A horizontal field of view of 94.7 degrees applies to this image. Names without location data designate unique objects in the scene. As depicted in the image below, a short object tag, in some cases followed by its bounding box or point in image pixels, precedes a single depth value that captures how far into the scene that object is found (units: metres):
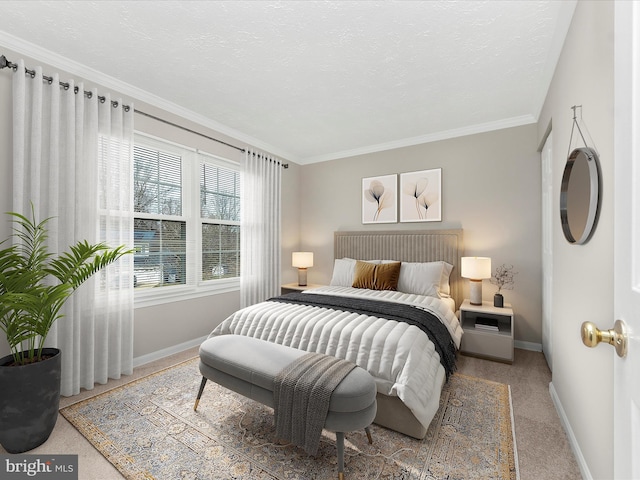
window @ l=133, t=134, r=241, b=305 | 3.04
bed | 1.87
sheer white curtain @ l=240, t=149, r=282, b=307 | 3.96
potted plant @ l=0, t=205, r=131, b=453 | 1.71
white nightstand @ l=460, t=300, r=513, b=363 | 2.97
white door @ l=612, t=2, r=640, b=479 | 0.58
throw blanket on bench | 1.56
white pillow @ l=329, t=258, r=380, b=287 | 3.93
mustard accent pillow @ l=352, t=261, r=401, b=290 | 3.52
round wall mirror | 1.38
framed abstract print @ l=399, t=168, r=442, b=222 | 3.86
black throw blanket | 2.26
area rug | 1.59
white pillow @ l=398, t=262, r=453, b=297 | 3.39
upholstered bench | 1.53
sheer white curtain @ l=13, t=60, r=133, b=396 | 2.20
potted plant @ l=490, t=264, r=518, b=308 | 3.40
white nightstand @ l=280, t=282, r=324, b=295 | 4.43
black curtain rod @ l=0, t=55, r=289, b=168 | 2.06
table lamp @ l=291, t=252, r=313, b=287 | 4.52
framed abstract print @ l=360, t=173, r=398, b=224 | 4.18
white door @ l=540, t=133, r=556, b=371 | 2.81
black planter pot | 1.71
